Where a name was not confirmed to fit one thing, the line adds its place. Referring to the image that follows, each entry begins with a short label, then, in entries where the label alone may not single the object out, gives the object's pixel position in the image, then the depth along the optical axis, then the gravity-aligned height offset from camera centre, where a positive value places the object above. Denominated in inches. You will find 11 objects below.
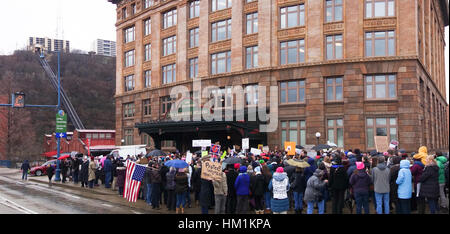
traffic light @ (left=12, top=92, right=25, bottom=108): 1311.5 +120.2
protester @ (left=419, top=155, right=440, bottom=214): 483.5 -54.1
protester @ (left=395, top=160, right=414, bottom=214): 488.1 -55.9
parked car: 1487.6 -122.8
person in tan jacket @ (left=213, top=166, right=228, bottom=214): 535.8 -75.9
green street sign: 1236.5 +44.8
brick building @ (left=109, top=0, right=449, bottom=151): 1235.9 +242.9
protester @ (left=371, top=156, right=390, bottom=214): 503.9 -58.1
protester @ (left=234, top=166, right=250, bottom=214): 533.0 -70.6
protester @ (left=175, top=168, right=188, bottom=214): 601.6 -74.9
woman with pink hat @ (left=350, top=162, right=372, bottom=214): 500.6 -63.0
